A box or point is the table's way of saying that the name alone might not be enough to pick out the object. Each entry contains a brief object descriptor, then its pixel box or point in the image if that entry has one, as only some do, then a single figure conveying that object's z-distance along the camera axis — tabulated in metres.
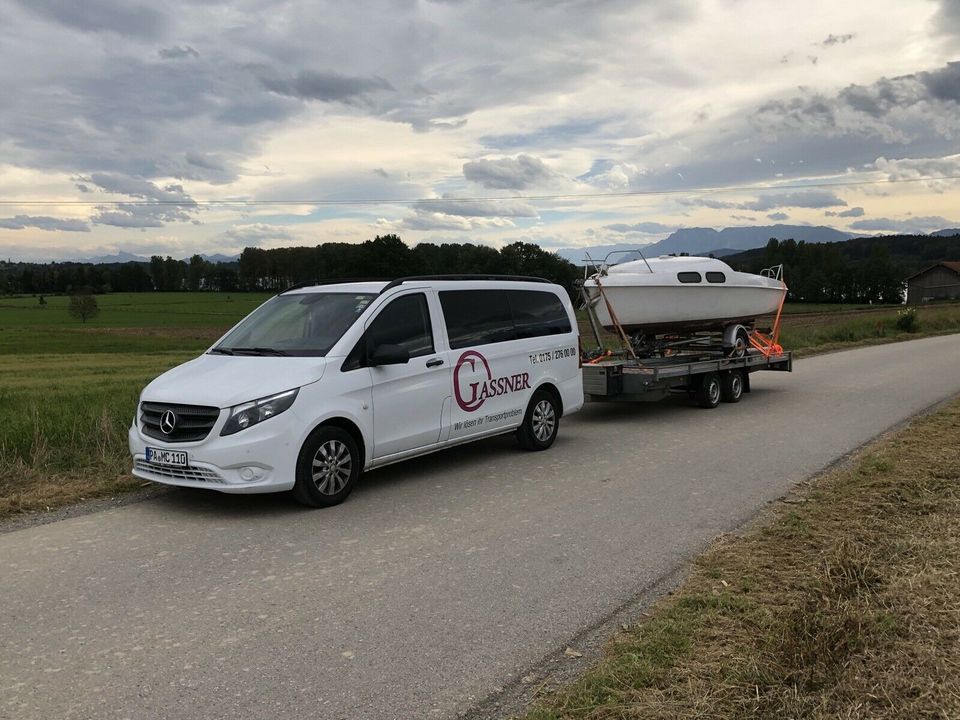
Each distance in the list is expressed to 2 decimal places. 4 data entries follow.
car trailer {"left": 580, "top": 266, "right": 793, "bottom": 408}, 10.95
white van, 6.12
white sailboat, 12.05
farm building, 104.81
